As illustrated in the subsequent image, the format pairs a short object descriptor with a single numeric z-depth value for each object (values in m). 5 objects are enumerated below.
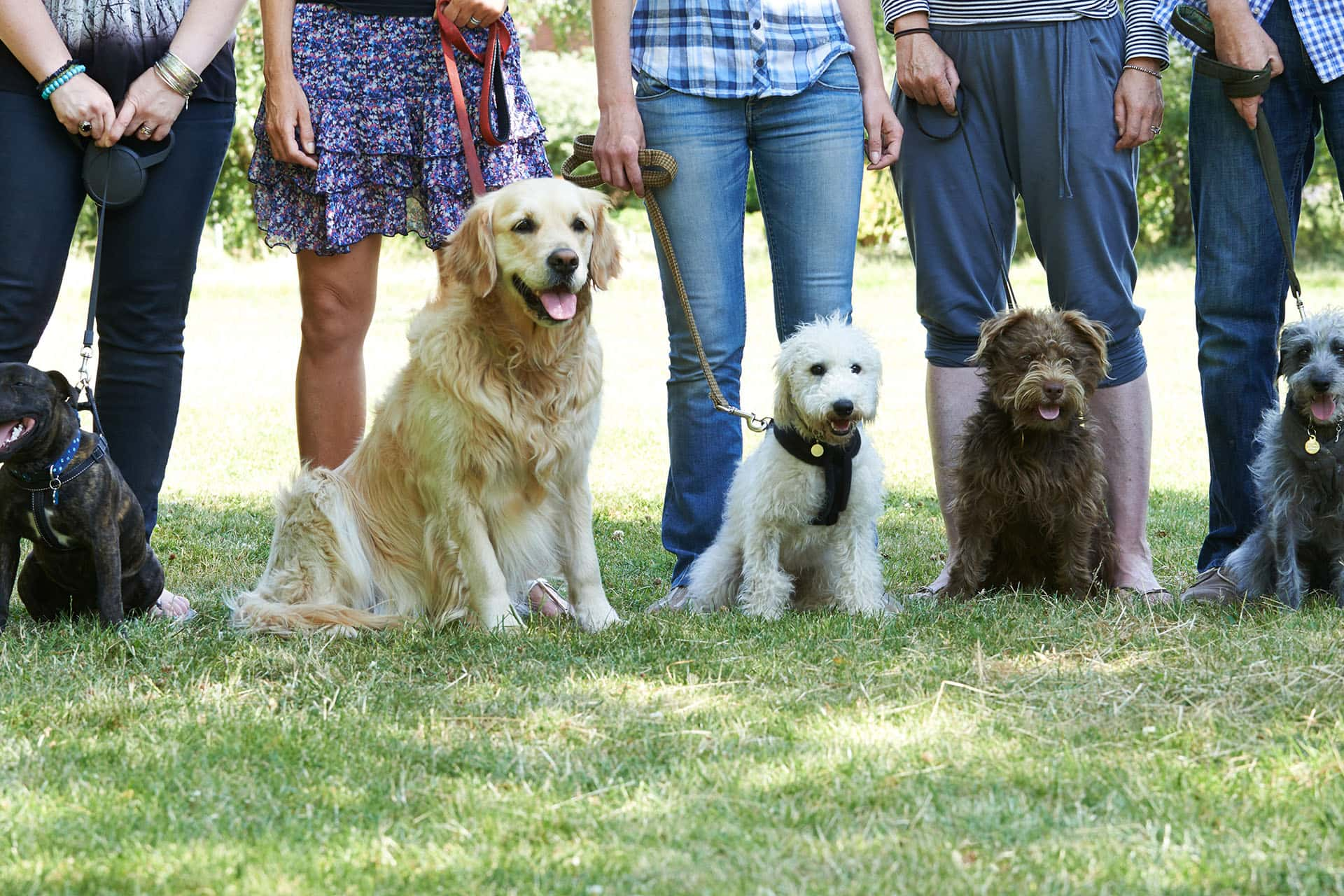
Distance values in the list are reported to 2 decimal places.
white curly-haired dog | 8.52
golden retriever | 8.05
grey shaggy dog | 8.00
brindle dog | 7.54
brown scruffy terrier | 8.62
